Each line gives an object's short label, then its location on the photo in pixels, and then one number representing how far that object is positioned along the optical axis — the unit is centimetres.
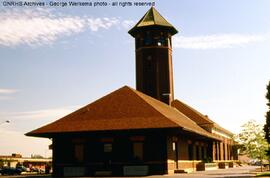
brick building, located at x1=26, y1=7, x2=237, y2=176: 3534
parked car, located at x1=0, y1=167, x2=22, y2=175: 5853
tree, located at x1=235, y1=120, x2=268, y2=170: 4066
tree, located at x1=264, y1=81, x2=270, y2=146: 3772
